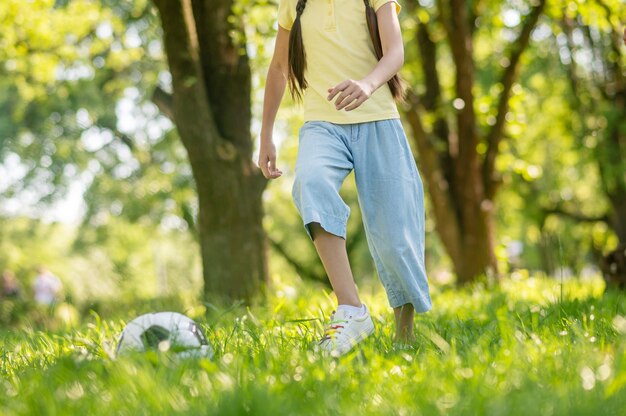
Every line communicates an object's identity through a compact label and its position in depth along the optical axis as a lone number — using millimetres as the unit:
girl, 6320
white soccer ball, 5434
